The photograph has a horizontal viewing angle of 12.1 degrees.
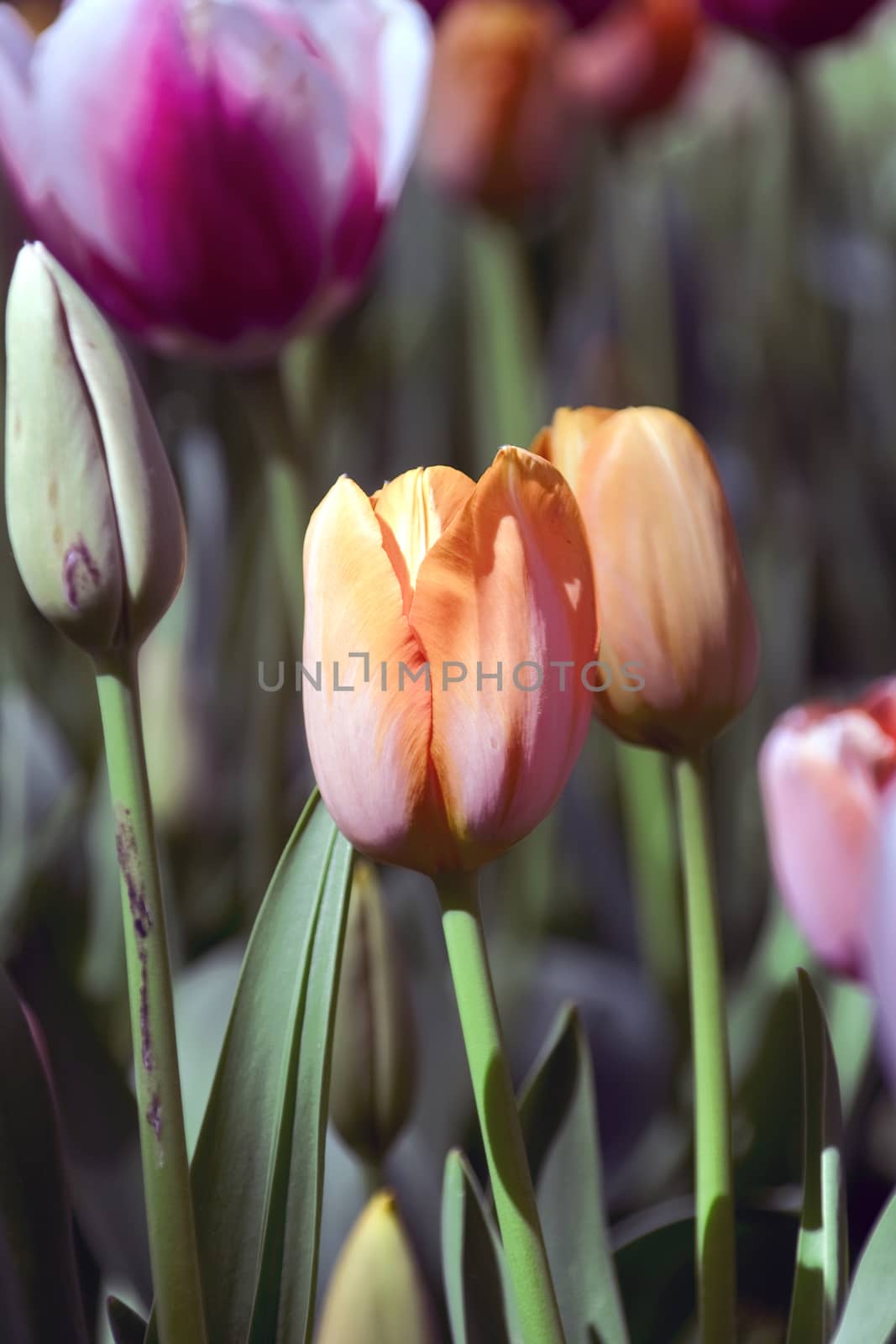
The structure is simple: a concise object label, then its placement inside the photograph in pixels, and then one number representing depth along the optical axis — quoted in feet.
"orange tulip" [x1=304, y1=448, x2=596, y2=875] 1.74
